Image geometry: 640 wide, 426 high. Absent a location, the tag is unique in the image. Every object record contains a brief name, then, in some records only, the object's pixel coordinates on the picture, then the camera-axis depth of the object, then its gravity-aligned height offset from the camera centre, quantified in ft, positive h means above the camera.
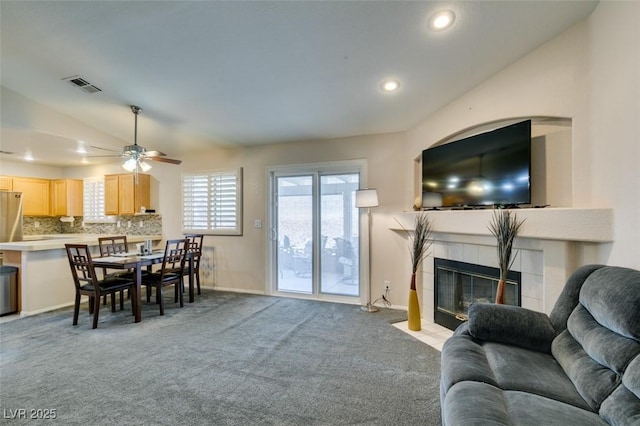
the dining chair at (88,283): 10.85 -2.68
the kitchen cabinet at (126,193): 17.58 +1.29
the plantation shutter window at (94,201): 19.81 +0.91
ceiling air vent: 10.77 +4.98
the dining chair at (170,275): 12.65 -2.76
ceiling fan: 12.32 +2.48
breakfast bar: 12.43 -2.69
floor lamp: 12.37 +0.67
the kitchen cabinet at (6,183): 18.42 +1.99
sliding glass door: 14.33 -0.95
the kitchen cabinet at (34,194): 19.25 +1.37
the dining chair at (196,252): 14.76 -1.95
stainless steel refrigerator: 14.52 -0.09
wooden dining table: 11.39 -1.97
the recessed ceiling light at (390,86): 9.77 +4.39
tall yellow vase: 10.56 -3.62
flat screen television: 7.84 +1.37
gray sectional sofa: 3.73 -2.49
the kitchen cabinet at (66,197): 20.17 +1.20
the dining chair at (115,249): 12.82 -1.67
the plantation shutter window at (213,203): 16.39 +0.66
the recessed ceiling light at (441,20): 6.95 +4.74
